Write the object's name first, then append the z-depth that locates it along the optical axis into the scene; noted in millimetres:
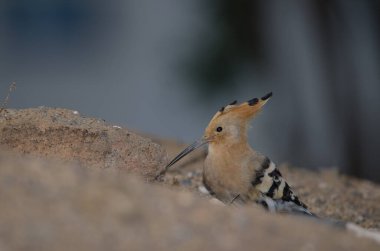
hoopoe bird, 8742
